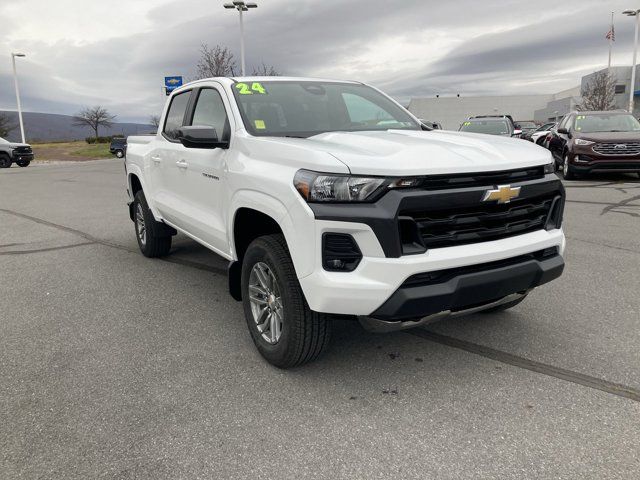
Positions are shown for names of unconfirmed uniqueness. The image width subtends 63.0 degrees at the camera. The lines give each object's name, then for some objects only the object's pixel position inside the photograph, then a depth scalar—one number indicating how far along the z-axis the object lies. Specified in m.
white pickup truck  2.64
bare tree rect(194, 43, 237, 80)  30.73
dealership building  80.06
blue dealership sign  26.40
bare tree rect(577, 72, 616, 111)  44.16
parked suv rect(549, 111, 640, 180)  11.55
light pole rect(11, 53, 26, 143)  46.97
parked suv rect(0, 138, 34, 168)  27.92
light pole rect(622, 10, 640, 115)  36.38
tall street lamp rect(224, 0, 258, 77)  24.67
